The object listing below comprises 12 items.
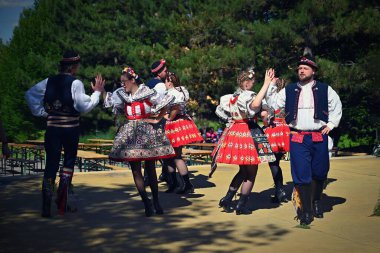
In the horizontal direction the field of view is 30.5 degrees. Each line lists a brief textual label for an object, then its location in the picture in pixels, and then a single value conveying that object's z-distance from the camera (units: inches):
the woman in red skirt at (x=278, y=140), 392.5
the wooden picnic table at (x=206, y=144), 700.7
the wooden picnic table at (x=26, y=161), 615.2
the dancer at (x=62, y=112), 339.0
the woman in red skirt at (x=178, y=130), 424.8
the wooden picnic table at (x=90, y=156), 548.3
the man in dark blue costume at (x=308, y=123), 323.6
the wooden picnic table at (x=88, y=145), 809.3
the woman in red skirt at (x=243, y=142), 344.8
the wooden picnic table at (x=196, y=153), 612.2
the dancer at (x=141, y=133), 338.0
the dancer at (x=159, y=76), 416.2
